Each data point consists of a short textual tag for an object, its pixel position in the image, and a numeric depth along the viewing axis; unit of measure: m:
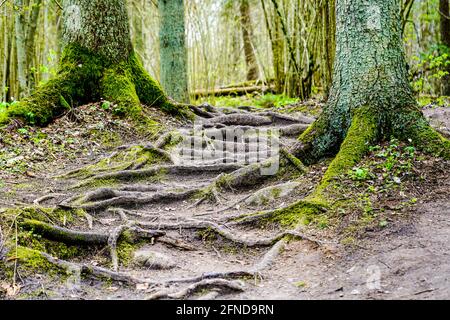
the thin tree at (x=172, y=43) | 10.35
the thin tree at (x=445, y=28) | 12.41
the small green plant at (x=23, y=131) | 7.31
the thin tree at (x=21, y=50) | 11.30
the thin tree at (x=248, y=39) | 16.80
